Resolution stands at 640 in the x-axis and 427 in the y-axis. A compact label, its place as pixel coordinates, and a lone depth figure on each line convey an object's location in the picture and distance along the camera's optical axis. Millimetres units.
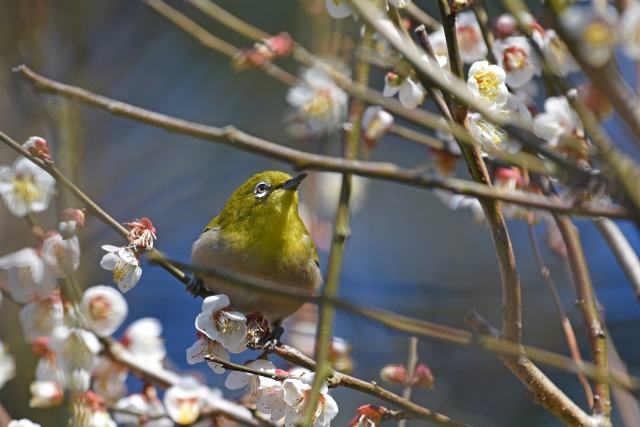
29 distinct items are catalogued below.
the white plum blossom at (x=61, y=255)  4125
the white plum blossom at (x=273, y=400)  4484
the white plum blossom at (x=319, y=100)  6156
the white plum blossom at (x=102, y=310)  4230
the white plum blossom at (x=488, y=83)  4668
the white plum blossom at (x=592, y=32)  2049
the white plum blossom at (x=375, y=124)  6145
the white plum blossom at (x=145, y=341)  4652
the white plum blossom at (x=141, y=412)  4406
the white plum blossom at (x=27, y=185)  4633
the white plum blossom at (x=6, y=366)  4539
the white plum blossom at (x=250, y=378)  4512
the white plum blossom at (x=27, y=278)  4062
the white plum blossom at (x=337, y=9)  4785
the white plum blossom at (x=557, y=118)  4828
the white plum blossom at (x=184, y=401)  4176
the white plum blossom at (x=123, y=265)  4324
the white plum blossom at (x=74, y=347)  3986
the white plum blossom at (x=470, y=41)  5793
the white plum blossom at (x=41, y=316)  4062
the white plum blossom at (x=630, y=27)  2848
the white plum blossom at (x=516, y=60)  5137
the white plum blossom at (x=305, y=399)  4250
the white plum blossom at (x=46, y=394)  4277
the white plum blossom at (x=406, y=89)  4812
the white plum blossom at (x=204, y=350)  4566
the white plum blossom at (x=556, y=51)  4828
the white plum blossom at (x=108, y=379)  4598
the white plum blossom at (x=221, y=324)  4465
